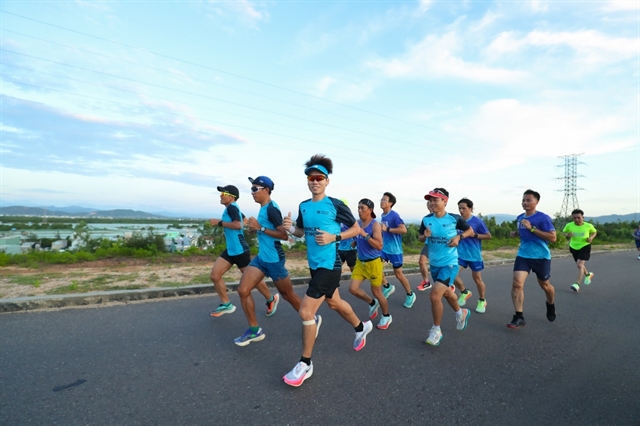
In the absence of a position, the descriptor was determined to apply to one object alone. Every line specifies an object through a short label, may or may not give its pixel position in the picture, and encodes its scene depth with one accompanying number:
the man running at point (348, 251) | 6.53
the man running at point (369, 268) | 5.36
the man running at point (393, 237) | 6.73
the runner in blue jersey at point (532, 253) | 5.54
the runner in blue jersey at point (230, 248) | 5.47
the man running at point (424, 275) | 7.64
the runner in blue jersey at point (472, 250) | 6.60
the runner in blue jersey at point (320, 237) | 3.61
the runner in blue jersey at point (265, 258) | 4.45
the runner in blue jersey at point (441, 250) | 4.66
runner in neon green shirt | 9.08
